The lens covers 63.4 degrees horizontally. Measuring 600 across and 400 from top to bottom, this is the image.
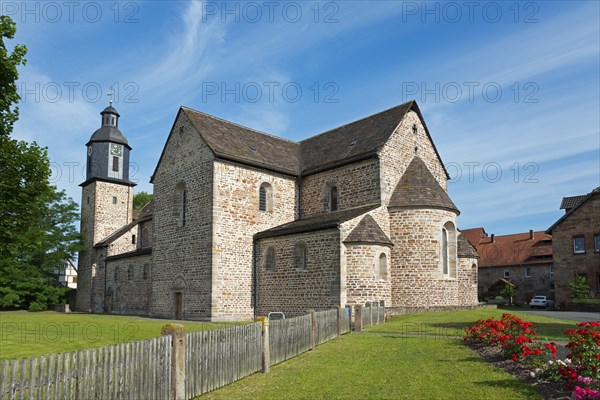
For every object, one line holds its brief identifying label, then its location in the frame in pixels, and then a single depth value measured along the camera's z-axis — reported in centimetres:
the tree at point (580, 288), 3725
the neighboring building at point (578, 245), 3875
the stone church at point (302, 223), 2548
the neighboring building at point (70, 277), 7588
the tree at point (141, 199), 6629
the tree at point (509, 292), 5017
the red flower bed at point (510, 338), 1021
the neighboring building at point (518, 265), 5172
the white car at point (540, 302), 4188
